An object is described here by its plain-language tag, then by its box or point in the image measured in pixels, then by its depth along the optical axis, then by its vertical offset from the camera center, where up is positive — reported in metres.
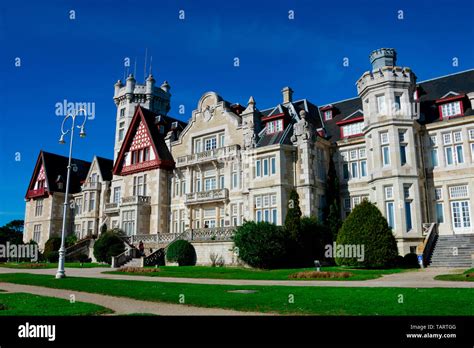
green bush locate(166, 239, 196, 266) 31.20 -0.56
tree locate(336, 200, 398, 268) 22.89 +0.30
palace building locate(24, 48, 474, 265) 27.86 +7.05
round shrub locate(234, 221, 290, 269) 25.92 +0.03
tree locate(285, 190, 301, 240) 27.78 +1.79
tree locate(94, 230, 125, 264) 34.84 -0.02
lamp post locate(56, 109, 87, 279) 21.73 +6.62
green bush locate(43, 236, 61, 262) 47.67 +0.31
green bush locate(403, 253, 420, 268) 24.80 -1.10
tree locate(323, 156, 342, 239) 30.73 +3.21
